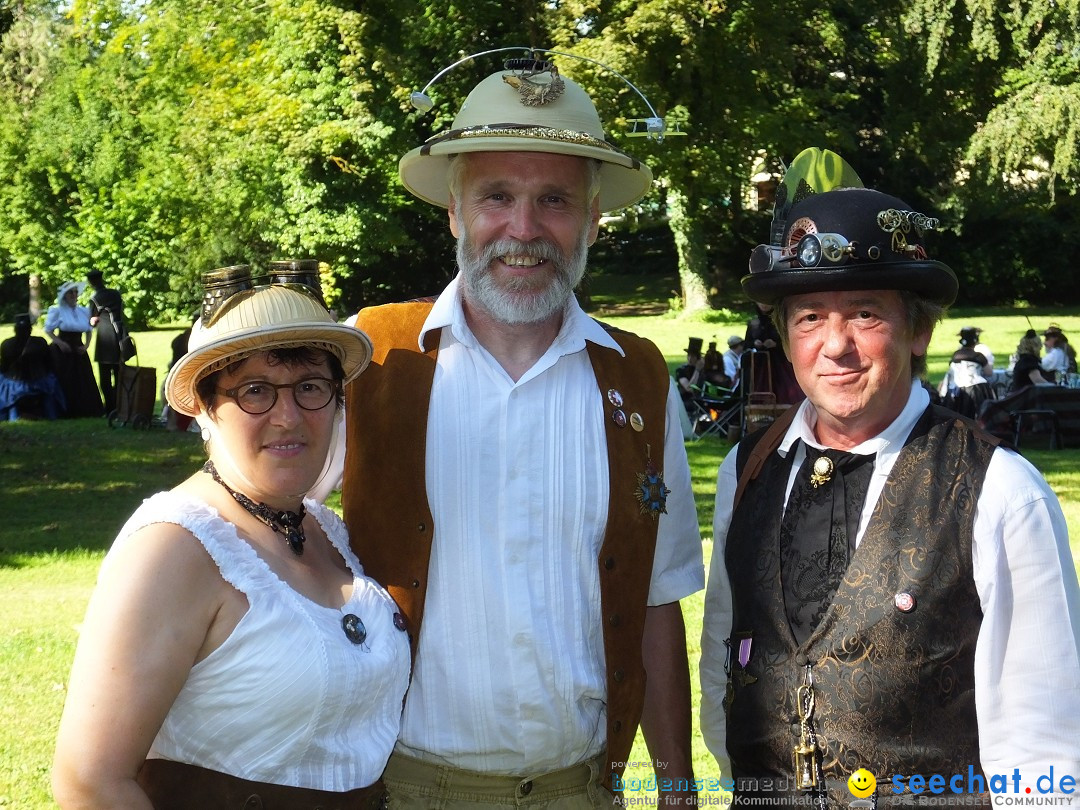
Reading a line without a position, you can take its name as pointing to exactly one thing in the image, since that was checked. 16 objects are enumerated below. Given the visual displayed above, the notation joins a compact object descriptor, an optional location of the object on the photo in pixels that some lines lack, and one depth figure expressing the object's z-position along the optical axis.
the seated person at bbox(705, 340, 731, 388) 15.35
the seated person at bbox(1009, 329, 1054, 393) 13.87
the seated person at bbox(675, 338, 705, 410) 14.55
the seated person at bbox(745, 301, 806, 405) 11.98
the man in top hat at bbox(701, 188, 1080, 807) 2.25
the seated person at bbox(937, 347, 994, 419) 13.69
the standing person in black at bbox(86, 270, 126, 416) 15.80
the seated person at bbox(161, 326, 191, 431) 14.23
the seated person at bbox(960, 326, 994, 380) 14.40
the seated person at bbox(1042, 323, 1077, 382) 15.71
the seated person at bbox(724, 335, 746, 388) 15.85
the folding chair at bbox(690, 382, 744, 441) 13.76
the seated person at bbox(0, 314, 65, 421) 15.23
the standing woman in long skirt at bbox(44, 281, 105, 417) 15.67
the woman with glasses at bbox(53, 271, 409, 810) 1.95
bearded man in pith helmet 2.58
